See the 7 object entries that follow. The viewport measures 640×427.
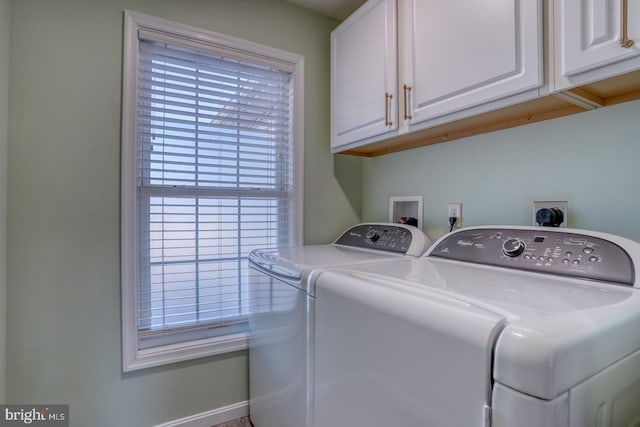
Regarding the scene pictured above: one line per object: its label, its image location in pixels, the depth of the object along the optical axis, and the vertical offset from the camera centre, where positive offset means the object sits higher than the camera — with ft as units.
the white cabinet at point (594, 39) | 2.59 +1.53
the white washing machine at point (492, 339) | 1.64 -0.76
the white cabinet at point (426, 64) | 3.34 +1.98
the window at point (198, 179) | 5.06 +0.66
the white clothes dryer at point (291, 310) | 3.65 -1.23
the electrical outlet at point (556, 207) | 3.84 +0.12
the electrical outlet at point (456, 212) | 5.04 +0.06
